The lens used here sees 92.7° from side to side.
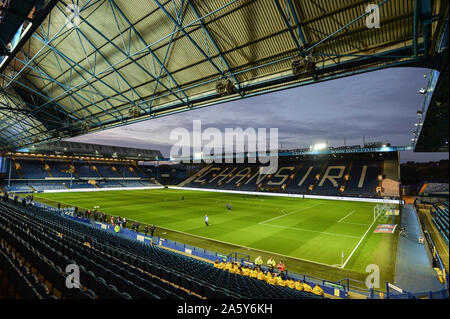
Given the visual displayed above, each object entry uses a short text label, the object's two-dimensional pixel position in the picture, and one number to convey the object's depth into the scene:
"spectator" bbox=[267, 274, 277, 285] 9.39
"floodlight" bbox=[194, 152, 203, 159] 68.94
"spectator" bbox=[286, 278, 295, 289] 9.10
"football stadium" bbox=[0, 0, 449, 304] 6.91
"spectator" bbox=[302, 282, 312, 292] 8.74
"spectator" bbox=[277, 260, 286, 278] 10.75
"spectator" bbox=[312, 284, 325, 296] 8.59
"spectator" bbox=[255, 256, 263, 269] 10.91
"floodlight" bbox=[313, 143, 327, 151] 48.84
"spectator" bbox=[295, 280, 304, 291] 8.79
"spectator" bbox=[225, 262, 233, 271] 10.83
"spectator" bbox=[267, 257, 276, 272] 10.77
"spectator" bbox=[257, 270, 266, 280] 9.90
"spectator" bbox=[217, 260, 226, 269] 11.10
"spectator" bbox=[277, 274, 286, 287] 9.24
